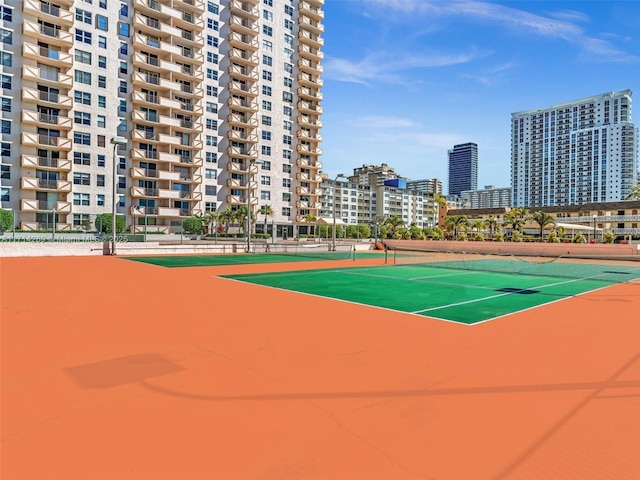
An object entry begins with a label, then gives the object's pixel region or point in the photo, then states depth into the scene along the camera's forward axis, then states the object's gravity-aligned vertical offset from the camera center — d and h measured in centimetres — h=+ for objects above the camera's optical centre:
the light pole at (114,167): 2941 +517
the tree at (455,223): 9475 +345
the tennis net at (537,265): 2646 -222
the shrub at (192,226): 6362 +122
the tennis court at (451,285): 1333 -222
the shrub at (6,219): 4279 +124
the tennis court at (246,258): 3020 -208
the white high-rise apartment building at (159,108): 5272 +1969
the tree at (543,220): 7256 +341
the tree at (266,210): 7312 +457
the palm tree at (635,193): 8329 +974
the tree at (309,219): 8088 +330
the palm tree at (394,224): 9616 +310
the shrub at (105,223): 5250 +120
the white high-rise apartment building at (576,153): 16225 +3710
